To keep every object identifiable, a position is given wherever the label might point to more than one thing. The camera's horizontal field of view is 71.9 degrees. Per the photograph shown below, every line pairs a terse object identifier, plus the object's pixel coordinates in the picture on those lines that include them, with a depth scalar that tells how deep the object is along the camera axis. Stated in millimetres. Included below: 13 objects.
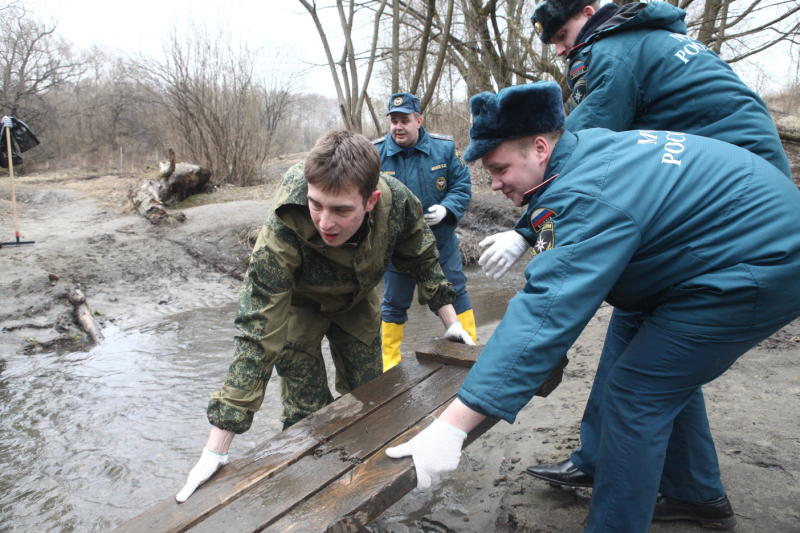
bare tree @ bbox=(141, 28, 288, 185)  12250
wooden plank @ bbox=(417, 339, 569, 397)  2396
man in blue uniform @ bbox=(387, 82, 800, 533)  1428
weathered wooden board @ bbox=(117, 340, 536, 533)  1536
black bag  9906
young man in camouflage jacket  1971
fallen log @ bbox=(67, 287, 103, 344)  5637
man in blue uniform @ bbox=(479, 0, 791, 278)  2033
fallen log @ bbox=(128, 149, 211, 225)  9727
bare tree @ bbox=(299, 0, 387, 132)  7559
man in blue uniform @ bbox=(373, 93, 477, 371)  4039
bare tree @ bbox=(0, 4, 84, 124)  21125
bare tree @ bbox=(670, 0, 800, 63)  6923
